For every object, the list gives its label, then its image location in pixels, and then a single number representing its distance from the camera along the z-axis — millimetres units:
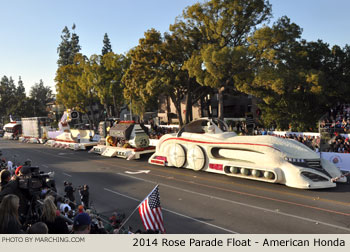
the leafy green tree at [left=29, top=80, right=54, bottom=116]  124138
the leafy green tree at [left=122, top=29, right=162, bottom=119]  31406
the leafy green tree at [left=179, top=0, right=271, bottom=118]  24984
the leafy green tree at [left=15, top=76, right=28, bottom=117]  88562
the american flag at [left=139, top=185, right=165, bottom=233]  6828
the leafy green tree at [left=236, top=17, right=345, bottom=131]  23891
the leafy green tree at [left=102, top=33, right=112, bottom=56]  73875
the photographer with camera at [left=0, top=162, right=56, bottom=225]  7270
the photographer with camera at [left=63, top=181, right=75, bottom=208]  11367
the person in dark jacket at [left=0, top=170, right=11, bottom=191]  7730
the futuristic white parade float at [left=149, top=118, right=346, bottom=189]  12758
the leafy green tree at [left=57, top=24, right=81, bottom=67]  77562
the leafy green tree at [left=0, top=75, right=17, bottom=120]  93612
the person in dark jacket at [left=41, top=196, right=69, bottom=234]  5254
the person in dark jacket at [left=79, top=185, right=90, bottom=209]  11275
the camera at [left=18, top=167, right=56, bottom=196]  7512
